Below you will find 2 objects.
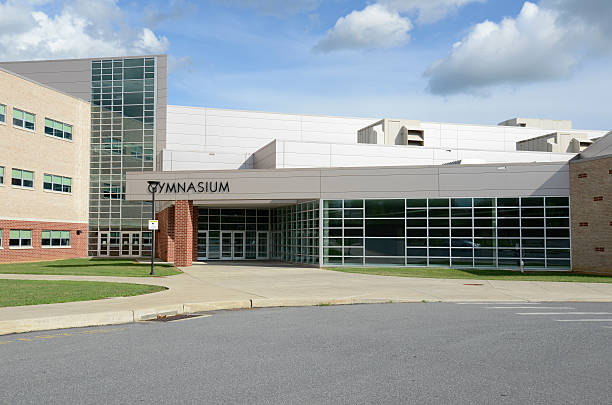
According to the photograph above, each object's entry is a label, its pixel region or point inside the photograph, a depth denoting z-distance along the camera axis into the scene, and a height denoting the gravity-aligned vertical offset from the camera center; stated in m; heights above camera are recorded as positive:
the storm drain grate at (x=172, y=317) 12.23 -2.09
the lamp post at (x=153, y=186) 27.12 +1.82
